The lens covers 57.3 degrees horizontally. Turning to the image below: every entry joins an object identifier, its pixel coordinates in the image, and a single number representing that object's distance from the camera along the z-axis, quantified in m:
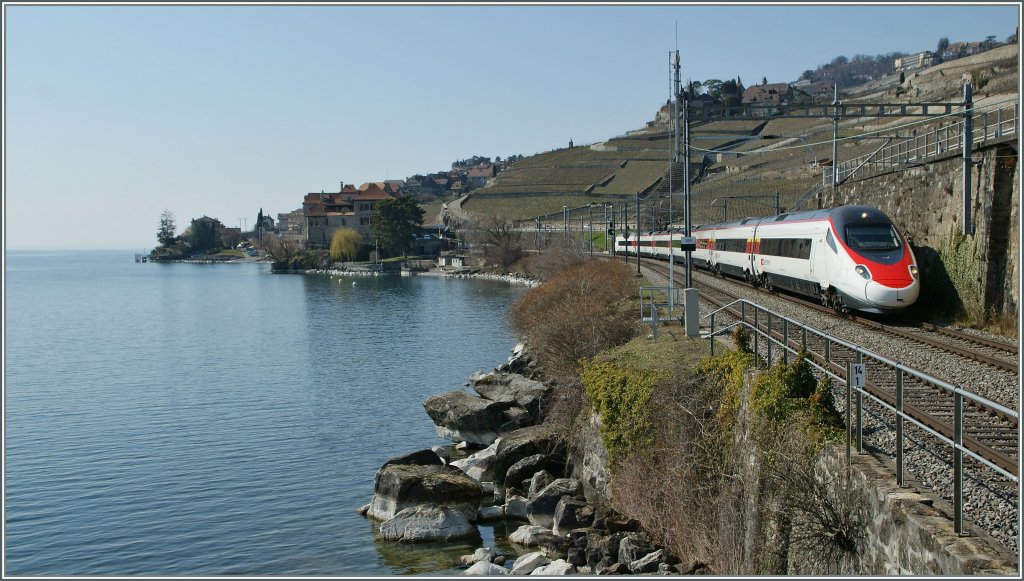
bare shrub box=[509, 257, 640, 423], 24.88
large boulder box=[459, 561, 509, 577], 17.12
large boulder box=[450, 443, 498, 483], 23.81
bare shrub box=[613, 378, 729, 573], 14.43
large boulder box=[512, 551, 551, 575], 17.14
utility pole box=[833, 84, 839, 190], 38.91
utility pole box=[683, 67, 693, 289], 23.49
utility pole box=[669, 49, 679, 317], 25.16
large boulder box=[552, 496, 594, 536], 18.69
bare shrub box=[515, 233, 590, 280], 69.79
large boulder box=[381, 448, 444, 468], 22.94
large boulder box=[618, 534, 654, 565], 15.83
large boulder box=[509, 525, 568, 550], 18.42
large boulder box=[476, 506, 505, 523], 21.06
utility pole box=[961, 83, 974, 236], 23.20
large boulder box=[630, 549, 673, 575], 15.08
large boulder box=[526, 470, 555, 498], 21.45
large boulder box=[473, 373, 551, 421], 28.36
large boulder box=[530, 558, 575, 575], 16.47
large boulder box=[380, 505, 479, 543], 19.77
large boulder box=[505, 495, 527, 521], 21.06
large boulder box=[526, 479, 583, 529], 20.06
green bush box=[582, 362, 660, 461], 17.38
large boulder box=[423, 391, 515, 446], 27.72
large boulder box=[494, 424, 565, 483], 23.36
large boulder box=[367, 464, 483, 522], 21.08
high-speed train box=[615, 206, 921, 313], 22.73
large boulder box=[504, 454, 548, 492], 22.97
